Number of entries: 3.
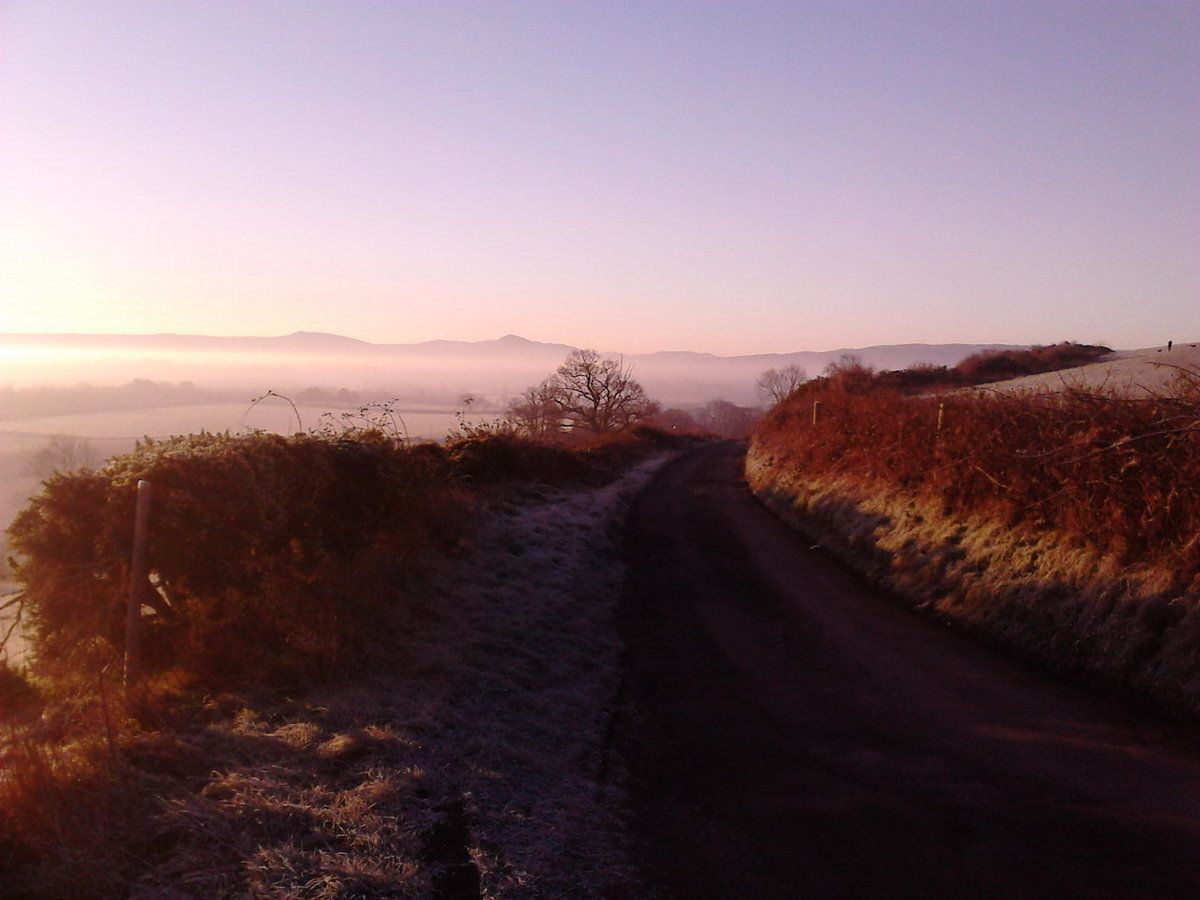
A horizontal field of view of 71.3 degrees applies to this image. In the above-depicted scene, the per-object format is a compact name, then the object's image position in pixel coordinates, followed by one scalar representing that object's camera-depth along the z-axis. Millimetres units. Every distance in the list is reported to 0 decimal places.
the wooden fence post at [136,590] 6559
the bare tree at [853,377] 35906
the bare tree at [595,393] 69500
